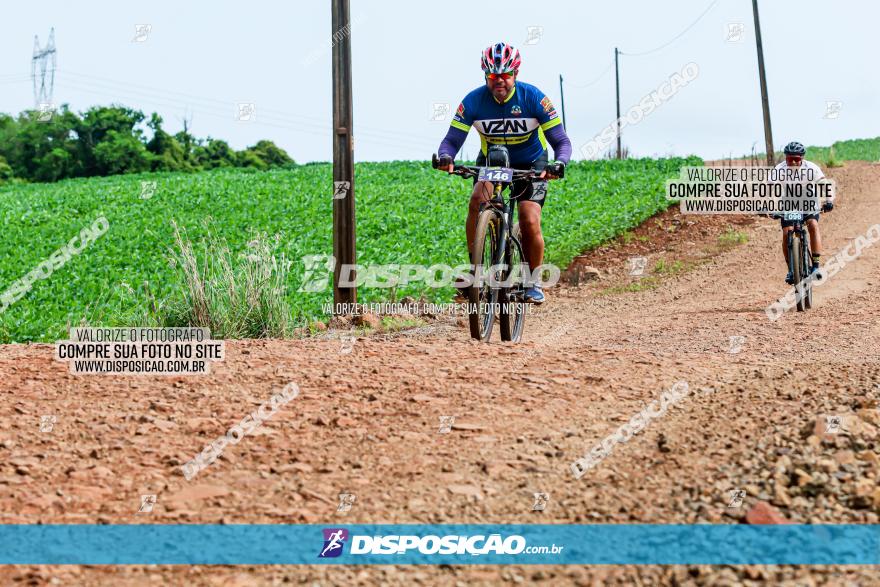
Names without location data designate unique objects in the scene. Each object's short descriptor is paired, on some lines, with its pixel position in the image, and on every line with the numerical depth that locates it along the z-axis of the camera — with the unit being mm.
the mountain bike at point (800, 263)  13133
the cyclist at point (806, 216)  12867
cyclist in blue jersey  8141
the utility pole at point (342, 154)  11805
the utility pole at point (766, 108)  27469
